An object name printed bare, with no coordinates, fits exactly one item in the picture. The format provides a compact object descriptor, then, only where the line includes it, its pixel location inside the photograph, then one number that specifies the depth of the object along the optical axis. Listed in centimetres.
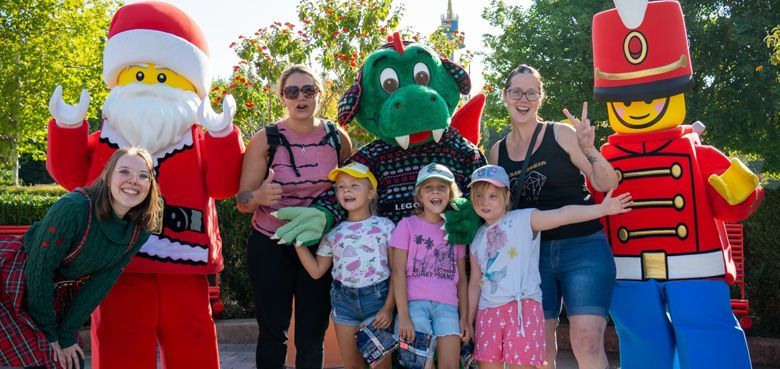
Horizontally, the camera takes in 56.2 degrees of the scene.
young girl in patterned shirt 378
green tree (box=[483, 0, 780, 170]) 1745
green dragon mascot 382
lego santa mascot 379
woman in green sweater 323
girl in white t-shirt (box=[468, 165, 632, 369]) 362
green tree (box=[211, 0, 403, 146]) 822
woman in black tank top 375
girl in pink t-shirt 368
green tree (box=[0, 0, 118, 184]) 1655
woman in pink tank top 399
